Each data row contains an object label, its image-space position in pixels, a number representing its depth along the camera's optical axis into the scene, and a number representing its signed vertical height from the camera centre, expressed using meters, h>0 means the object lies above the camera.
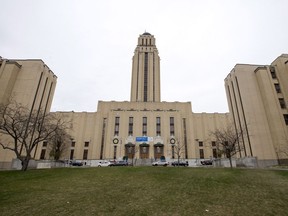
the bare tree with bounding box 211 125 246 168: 34.42 +5.96
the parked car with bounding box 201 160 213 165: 53.58 +2.25
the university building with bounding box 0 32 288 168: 41.00 +14.66
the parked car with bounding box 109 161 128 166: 42.74 +1.22
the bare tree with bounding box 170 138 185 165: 59.01 +7.28
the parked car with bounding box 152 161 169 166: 43.60 +1.19
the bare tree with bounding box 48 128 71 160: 59.39 +6.52
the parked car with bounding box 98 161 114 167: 45.31 +1.25
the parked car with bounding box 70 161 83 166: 55.17 +1.11
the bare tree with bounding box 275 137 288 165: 38.06 +4.14
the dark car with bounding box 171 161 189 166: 46.73 +1.37
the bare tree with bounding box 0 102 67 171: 23.73 +5.62
